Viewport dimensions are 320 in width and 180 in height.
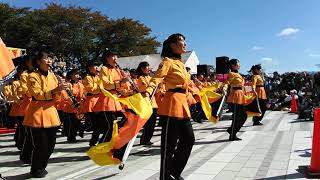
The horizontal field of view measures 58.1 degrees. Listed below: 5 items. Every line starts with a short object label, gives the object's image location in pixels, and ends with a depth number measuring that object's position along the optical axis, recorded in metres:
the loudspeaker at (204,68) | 14.27
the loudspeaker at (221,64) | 14.19
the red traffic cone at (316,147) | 4.06
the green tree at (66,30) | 23.55
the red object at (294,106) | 11.50
